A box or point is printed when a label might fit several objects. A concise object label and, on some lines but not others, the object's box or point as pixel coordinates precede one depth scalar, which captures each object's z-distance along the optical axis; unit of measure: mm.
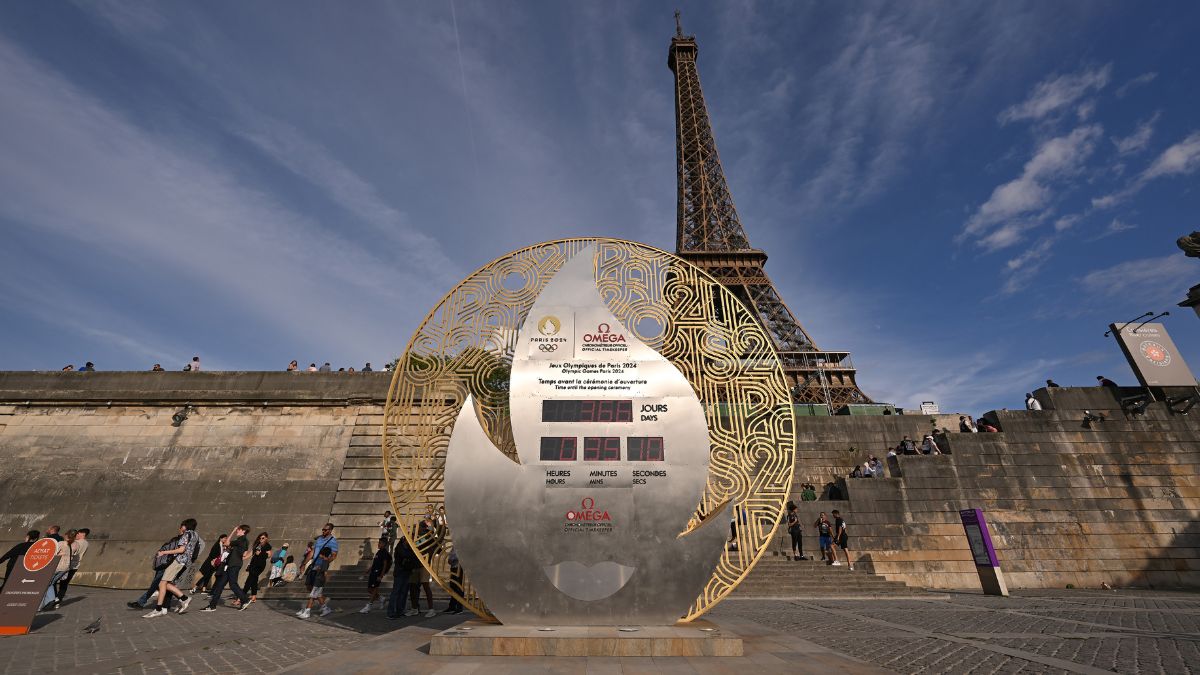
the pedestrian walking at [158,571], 8742
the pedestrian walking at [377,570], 9453
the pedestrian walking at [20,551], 7531
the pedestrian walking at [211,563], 9641
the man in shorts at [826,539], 13391
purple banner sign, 12453
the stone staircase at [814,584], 12078
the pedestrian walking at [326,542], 9266
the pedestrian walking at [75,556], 9461
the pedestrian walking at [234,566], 9305
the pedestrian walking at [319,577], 8773
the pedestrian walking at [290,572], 12438
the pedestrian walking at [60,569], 8188
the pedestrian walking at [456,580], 6719
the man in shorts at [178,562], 8586
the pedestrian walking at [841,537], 13219
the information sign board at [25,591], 7098
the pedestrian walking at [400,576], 8625
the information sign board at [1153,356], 16594
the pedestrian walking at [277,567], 11867
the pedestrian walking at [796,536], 13523
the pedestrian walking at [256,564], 9617
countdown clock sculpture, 6180
